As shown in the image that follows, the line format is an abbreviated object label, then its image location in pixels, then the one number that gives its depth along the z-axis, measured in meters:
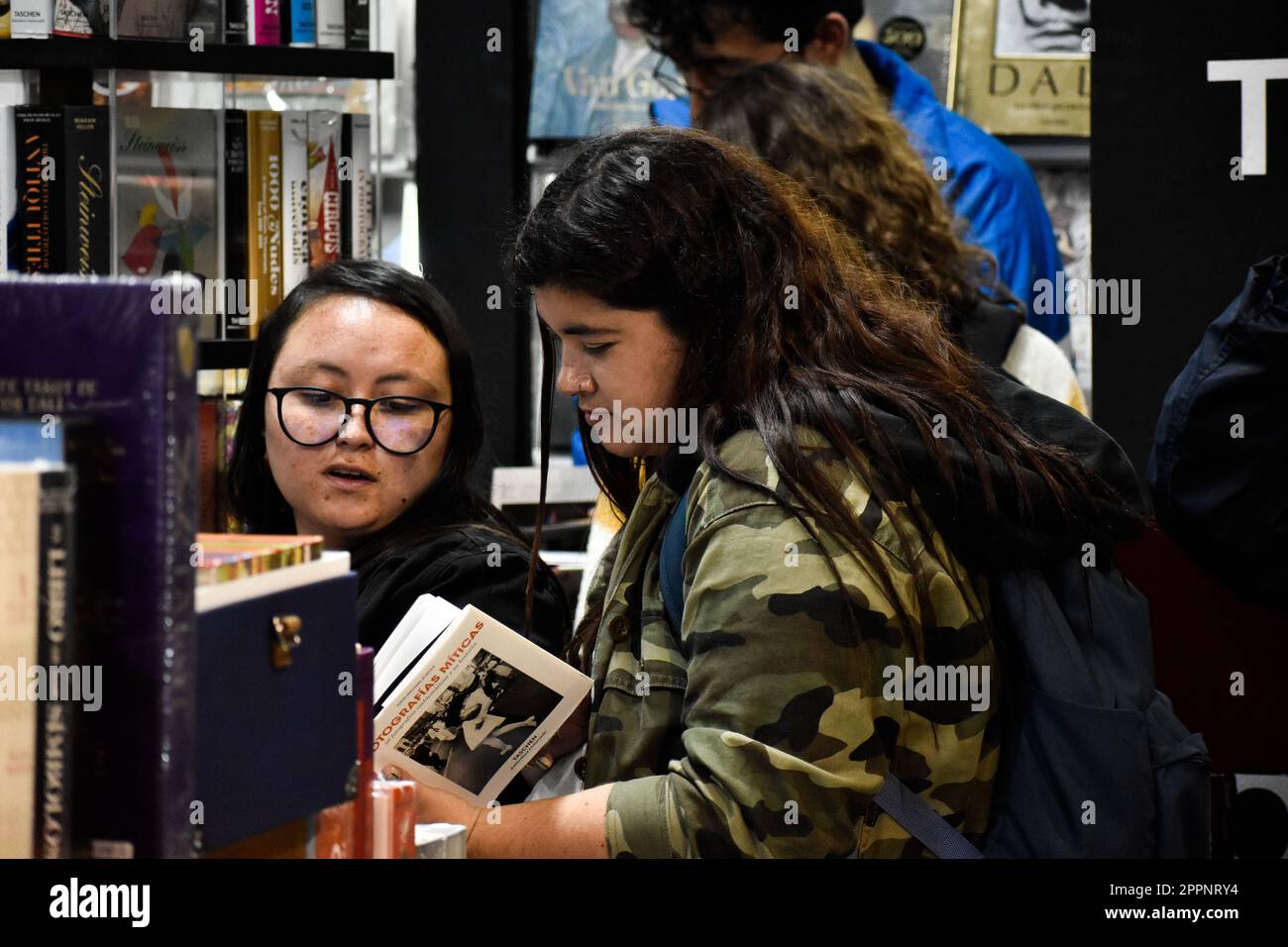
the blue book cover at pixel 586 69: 3.91
